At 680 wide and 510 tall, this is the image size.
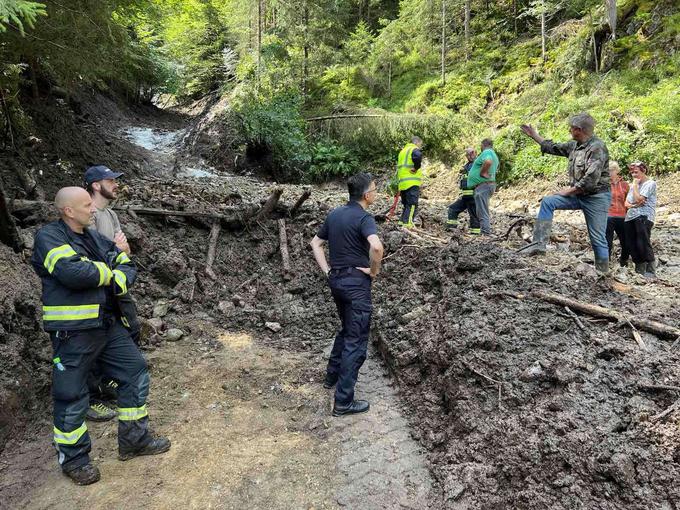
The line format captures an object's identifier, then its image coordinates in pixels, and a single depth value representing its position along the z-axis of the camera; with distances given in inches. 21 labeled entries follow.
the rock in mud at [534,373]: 135.6
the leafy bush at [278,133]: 665.6
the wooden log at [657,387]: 116.0
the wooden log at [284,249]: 285.1
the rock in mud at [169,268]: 262.8
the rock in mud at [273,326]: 239.1
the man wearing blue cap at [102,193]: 157.0
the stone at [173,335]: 223.5
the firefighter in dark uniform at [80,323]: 119.3
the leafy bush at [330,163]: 697.0
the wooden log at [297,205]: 331.9
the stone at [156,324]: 224.2
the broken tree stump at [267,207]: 322.3
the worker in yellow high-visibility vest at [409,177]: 314.8
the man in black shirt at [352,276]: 159.3
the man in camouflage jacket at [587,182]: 197.8
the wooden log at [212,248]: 280.1
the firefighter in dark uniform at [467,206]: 327.3
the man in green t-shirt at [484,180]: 302.4
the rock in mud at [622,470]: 100.0
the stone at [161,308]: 239.9
